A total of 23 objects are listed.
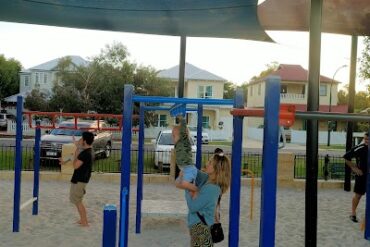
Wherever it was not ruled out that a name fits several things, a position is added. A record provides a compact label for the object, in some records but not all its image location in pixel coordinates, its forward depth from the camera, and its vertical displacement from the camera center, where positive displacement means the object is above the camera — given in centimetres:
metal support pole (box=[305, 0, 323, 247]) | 432 +6
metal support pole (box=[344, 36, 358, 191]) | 1103 +103
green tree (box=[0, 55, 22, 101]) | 5588 +620
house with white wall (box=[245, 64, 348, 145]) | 4428 +434
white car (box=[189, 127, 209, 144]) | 3169 -38
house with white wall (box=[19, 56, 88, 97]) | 5222 +623
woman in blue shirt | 429 -61
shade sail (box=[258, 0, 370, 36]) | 647 +188
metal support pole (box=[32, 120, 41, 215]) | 808 -79
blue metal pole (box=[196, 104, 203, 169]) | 730 -14
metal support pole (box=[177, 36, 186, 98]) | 1077 +161
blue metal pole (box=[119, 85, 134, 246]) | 477 -17
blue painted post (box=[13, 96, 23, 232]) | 685 -56
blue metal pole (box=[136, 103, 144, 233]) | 721 -64
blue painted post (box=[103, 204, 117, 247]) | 275 -59
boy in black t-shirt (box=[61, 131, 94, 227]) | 731 -63
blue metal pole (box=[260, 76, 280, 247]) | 279 -17
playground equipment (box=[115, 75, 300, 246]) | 280 -8
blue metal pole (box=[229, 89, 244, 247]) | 439 -53
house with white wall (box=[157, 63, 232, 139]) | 4319 +407
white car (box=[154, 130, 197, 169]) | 1496 -61
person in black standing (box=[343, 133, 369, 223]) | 784 -44
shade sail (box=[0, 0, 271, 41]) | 667 +187
